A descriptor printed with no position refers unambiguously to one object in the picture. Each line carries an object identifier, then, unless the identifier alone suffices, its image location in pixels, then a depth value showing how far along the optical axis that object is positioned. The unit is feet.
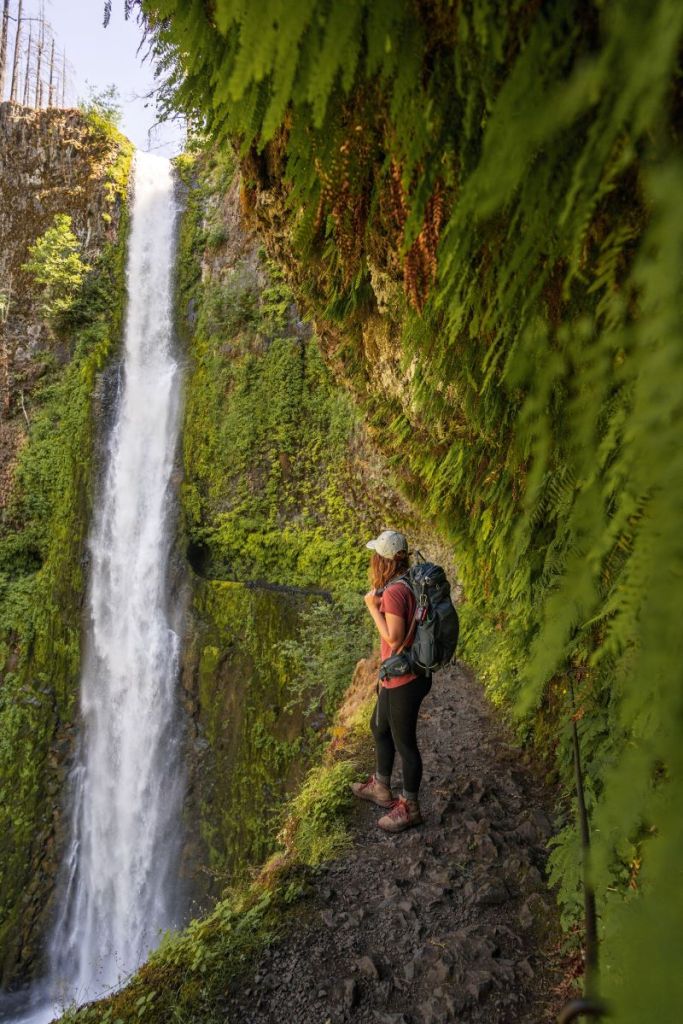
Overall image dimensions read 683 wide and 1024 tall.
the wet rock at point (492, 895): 10.63
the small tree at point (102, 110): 60.13
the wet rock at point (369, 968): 9.75
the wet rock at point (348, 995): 9.34
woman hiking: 11.57
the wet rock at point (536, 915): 9.95
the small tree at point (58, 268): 55.47
